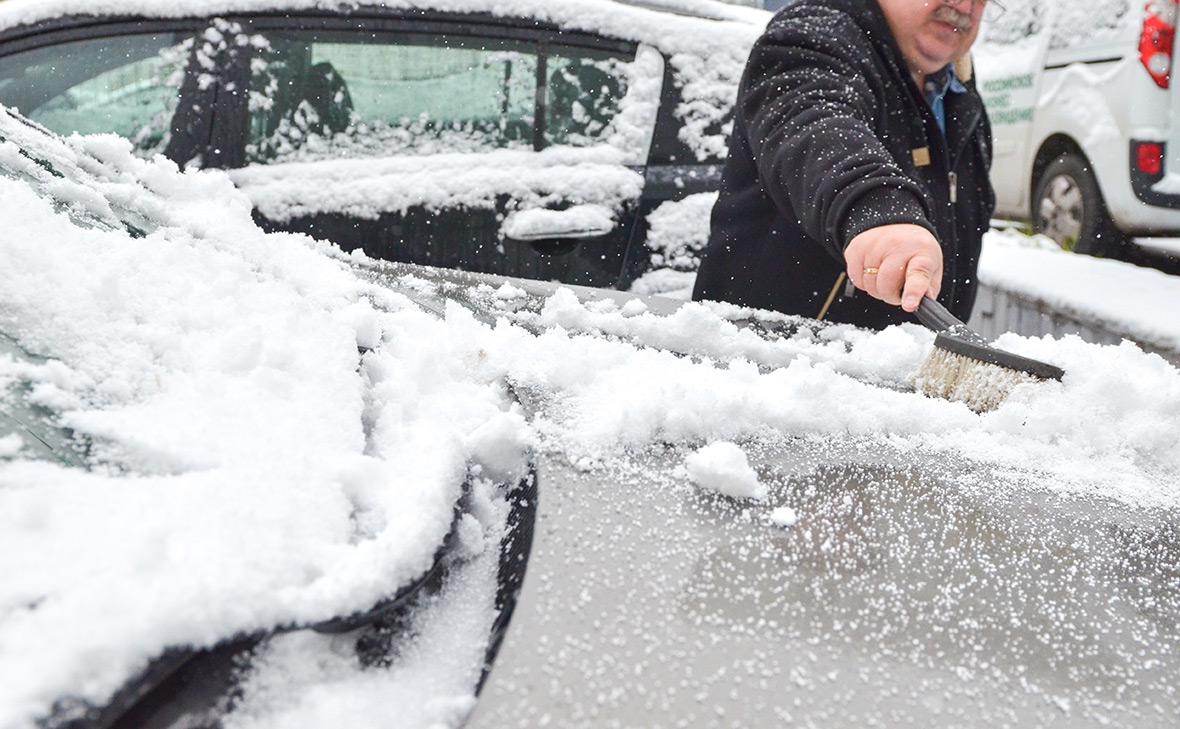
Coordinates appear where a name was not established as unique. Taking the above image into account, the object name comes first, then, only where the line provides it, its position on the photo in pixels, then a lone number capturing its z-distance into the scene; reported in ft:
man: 6.58
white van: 17.21
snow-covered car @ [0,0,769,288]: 9.47
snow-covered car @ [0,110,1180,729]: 2.31
